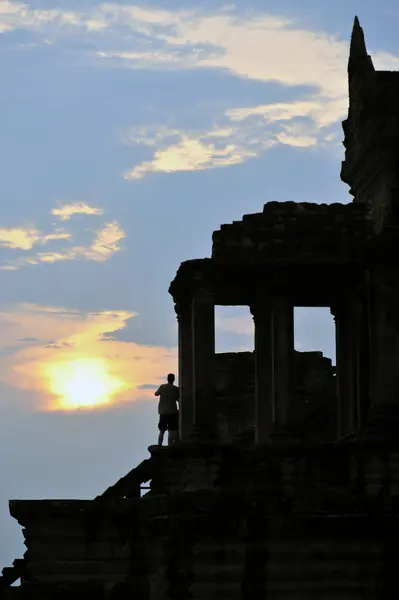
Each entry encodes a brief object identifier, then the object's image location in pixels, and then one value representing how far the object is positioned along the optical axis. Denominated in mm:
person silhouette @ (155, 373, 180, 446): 46938
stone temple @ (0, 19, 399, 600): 40656
